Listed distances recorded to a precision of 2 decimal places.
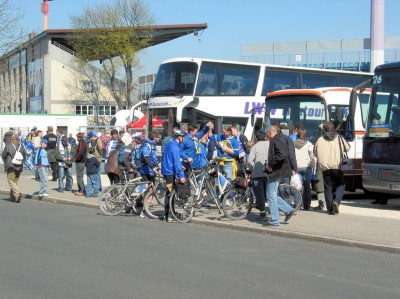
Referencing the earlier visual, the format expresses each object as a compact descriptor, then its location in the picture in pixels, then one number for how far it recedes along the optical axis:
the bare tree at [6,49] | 28.64
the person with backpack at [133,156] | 13.75
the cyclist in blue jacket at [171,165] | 12.06
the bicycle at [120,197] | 13.28
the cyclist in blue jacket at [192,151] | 13.35
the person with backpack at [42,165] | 17.03
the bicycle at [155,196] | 13.05
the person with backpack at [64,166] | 18.58
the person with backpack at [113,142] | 16.16
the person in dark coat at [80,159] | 17.28
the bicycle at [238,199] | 12.34
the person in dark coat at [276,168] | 11.27
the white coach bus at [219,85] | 22.52
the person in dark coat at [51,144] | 21.52
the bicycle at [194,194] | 12.39
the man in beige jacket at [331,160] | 12.76
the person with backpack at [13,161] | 16.45
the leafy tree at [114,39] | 54.72
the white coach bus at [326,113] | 17.00
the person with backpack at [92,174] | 16.78
